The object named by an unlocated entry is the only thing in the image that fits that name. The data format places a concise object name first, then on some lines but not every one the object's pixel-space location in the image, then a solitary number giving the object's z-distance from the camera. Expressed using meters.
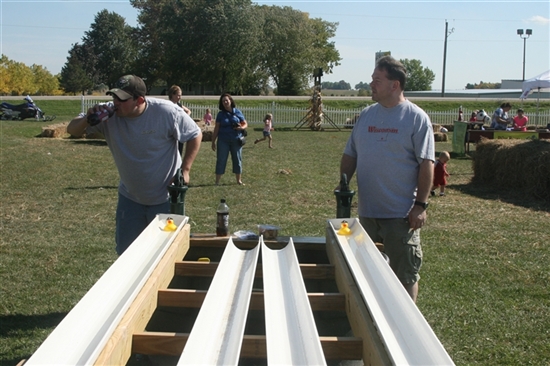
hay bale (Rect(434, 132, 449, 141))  27.55
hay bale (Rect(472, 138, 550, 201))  11.71
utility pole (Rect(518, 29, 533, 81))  62.10
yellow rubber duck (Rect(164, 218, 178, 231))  3.81
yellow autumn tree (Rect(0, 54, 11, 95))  56.53
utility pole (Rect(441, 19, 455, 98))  65.25
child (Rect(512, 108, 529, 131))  20.98
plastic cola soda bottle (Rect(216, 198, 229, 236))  4.48
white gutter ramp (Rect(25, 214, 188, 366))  2.09
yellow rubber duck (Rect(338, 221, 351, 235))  3.86
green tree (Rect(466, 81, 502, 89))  144.88
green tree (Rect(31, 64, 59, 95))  64.50
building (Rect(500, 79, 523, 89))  103.03
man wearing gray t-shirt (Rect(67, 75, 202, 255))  4.37
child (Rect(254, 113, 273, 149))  21.00
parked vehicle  29.84
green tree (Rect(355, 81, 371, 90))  167.81
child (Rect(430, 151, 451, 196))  11.09
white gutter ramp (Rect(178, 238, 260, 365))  2.24
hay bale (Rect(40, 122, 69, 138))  20.67
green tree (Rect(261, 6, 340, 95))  74.44
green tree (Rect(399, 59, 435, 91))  124.01
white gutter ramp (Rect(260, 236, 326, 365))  2.25
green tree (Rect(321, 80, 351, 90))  192.18
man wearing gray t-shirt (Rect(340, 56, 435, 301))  4.07
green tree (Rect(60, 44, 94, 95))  67.81
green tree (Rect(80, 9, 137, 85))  77.88
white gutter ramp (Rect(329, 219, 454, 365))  2.17
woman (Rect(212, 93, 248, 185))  11.47
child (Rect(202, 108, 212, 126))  26.06
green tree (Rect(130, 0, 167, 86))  71.88
